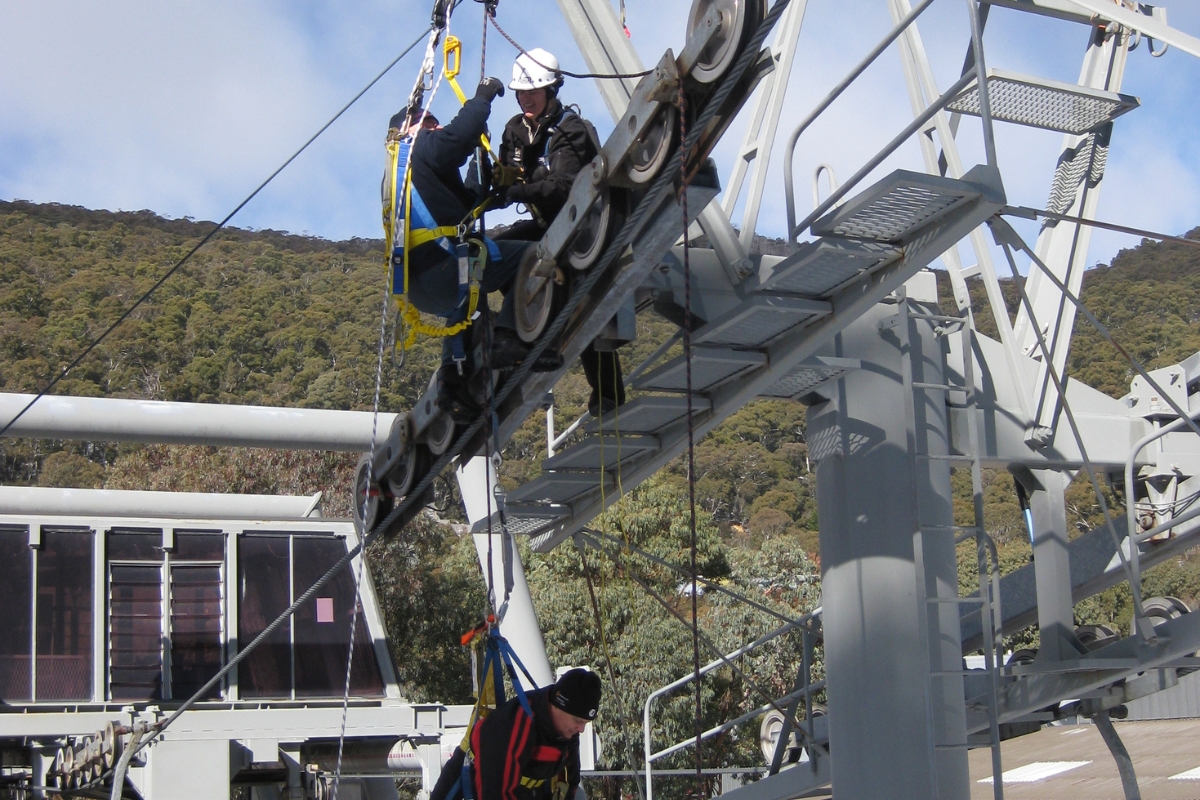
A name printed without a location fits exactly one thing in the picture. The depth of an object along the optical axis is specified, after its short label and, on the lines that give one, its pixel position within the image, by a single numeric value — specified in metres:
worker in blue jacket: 6.07
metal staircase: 6.04
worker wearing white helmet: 6.45
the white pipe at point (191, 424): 10.41
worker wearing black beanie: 4.94
